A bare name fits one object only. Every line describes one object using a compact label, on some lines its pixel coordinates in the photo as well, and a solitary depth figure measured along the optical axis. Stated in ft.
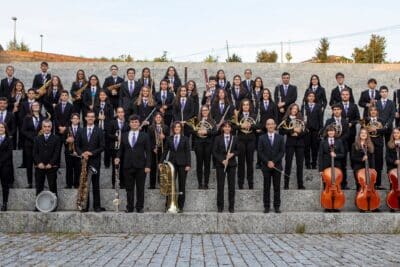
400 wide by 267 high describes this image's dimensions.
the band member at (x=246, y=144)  33.55
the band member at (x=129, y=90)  37.81
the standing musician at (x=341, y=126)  33.71
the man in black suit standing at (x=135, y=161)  30.94
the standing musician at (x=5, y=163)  31.73
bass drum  30.73
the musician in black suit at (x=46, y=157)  31.73
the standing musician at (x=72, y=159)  33.30
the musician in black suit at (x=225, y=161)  31.09
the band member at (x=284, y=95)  37.88
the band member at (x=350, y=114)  35.94
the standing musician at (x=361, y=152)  32.32
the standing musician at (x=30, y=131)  34.68
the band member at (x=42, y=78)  40.52
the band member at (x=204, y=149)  33.50
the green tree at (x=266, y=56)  117.80
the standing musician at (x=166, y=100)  36.94
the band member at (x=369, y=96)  37.60
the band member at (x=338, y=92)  38.47
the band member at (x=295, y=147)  33.71
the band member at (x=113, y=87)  39.60
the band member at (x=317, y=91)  37.99
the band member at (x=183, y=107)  35.78
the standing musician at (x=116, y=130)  34.09
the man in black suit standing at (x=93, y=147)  31.50
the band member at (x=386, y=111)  35.24
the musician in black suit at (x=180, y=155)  31.53
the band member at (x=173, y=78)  39.60
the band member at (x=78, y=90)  38.40
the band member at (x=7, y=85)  39.50
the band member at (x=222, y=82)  39.53
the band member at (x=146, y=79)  39.38
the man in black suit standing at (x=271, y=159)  30.91
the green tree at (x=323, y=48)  117.20
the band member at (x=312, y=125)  36.04
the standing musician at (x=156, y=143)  33.94
